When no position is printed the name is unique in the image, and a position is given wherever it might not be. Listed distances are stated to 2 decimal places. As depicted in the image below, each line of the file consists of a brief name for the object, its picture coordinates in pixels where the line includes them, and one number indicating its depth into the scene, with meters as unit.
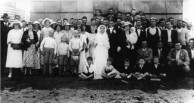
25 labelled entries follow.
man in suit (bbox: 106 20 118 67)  7.39
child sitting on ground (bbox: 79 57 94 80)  6.90
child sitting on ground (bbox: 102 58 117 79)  6.95
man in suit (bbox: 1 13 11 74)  7.70
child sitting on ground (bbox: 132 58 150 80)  6.90
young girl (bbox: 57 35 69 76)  7.38
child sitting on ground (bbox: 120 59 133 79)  7.16
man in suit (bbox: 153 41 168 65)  7.47
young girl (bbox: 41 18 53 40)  7.57
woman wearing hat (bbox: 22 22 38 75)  7.17
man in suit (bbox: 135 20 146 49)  7.41
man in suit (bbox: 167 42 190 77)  7.21
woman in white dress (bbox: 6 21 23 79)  7.10
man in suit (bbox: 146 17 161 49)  7.42
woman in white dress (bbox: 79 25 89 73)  7.54
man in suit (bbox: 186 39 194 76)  7.74
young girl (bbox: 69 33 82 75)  7.37
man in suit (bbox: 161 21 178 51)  7.53
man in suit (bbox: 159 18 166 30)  7.84
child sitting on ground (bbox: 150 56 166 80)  7.00
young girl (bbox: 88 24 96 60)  7.57
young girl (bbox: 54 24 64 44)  7.57
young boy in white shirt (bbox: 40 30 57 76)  7.29
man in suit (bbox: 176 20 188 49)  7.68
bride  7.28
